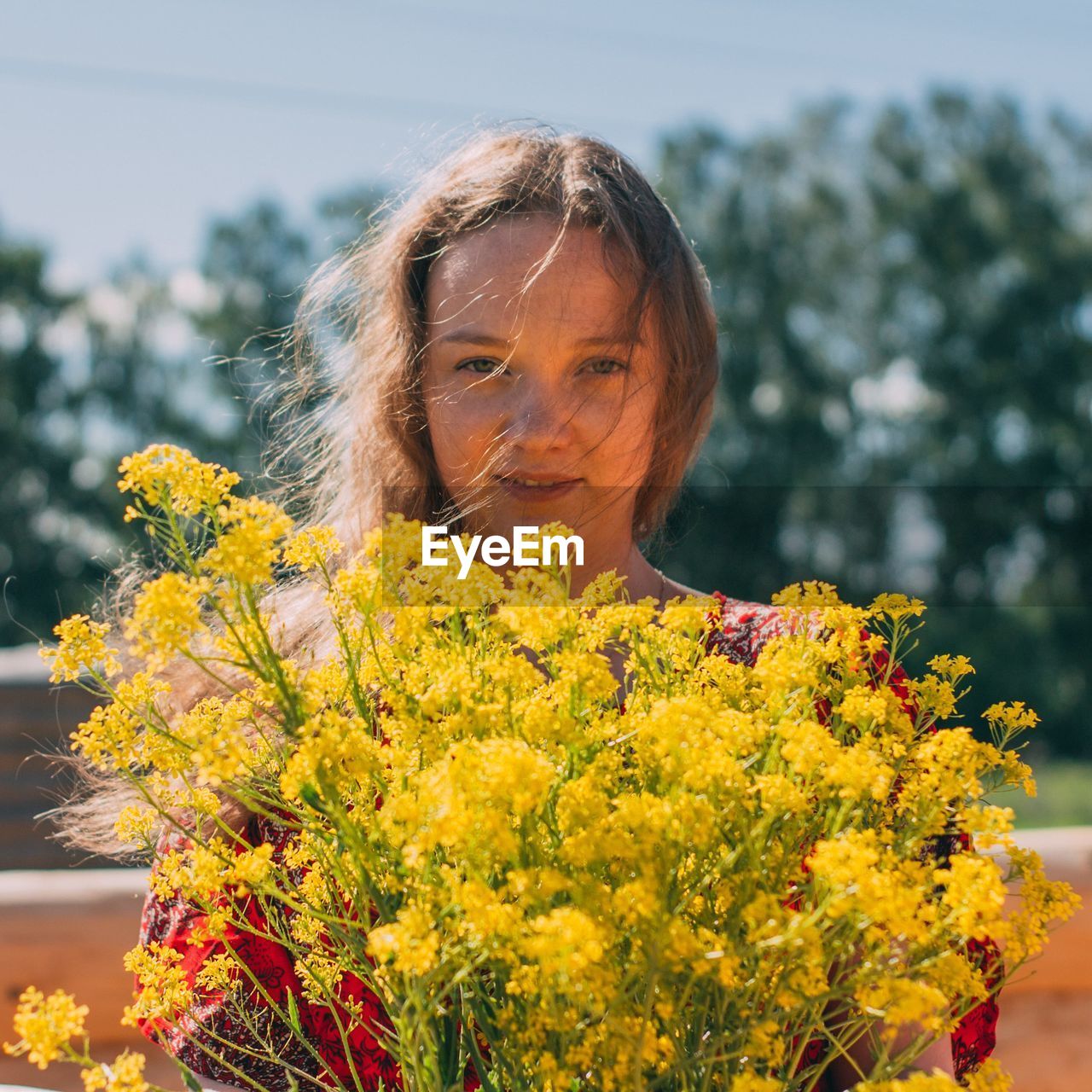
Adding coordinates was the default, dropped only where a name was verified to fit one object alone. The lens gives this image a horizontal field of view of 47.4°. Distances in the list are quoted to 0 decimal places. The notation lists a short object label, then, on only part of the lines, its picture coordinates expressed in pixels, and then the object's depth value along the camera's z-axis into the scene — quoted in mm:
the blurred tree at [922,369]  17875
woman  1211
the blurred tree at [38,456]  17938
